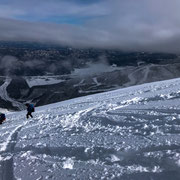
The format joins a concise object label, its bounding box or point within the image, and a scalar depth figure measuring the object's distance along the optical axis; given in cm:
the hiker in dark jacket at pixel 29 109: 1631
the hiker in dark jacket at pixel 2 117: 1662
